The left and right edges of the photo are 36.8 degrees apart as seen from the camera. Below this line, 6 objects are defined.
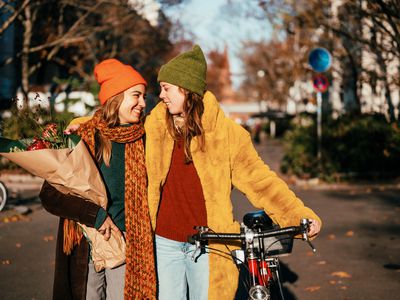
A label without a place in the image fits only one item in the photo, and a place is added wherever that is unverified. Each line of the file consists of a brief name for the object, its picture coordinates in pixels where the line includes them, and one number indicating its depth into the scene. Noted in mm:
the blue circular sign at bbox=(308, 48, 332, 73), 16859
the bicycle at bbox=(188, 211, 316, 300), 2891
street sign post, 16828
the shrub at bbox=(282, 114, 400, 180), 16797
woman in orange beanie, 3102
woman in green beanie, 3230
